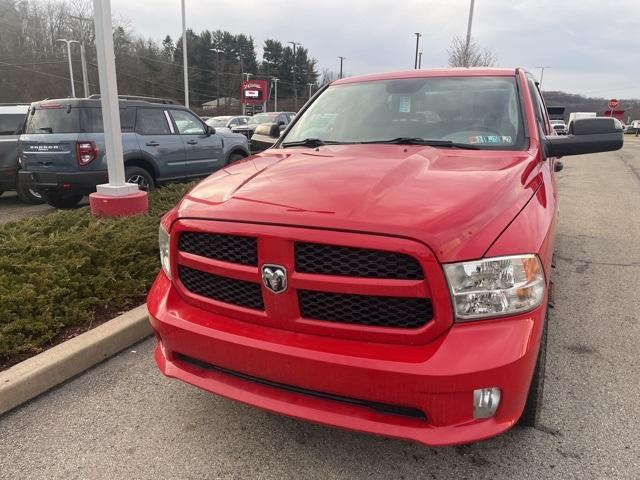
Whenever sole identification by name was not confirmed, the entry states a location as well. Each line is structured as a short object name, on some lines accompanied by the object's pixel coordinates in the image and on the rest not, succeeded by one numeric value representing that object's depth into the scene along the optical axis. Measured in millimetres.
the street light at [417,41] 38581
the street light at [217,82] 72125
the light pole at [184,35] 32469
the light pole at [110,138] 5684
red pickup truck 1863
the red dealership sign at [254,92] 48125
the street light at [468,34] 21703
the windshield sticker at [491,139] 3061
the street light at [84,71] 36981
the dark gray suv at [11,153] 8867
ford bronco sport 7730
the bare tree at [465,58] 21798
